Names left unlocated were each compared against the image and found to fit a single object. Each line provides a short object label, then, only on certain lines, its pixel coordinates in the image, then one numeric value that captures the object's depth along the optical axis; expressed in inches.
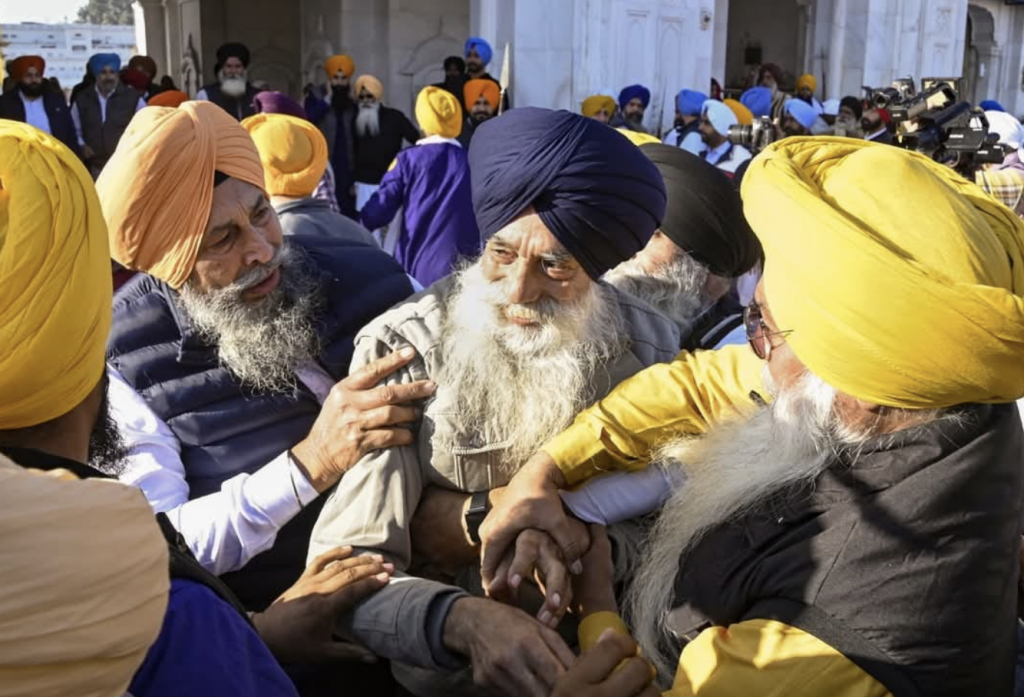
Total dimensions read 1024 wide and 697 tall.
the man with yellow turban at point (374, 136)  366.9
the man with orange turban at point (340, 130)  371.9
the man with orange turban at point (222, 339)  90.1
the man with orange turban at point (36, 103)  387.2
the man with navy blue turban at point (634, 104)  408.4
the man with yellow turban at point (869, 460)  56.7
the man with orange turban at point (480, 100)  355.6
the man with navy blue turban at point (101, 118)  400.8
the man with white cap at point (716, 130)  312.8
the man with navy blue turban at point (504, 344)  83.0
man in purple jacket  245.3
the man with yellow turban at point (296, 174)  163.3
